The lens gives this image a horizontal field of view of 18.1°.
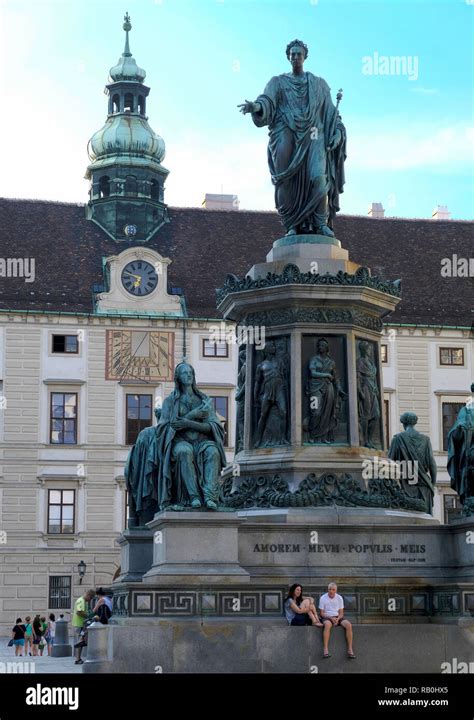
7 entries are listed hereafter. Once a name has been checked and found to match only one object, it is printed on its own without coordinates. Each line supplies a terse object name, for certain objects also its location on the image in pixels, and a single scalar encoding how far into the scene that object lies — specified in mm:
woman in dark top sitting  17141
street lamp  57734
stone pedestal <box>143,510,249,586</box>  17609
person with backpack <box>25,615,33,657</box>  37625
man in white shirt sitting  16984
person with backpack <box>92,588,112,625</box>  21984
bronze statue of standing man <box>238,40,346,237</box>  21266
